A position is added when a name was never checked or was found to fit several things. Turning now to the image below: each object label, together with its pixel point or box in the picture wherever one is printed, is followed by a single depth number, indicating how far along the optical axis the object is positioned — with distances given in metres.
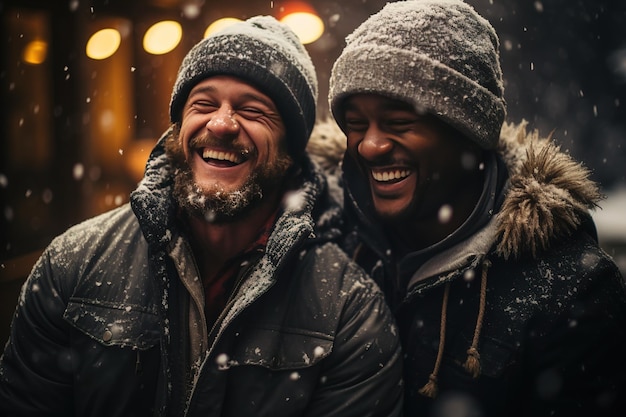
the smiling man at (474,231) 2.06
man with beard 2.02
